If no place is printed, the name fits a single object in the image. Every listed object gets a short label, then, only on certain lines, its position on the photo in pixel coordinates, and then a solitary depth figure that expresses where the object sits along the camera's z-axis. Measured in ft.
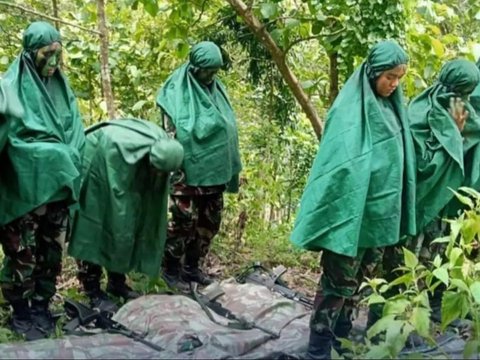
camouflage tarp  10.50
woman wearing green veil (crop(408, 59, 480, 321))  12.03
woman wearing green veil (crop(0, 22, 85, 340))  11.41
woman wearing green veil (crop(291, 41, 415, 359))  10.23
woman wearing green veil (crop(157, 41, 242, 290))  14.38
